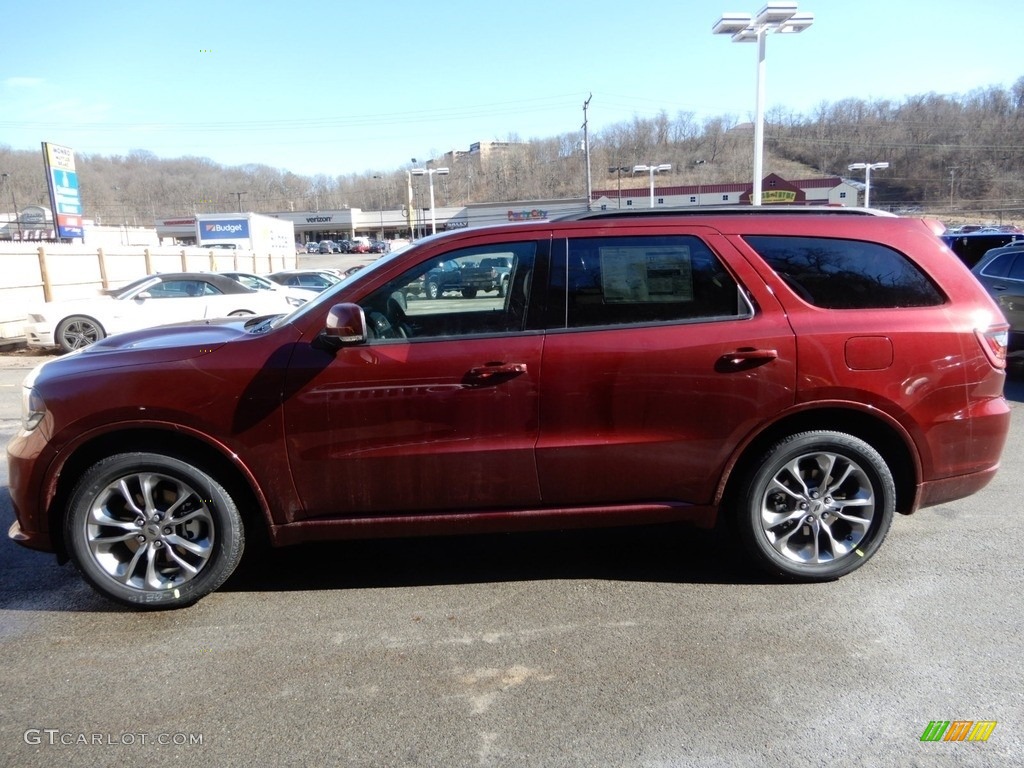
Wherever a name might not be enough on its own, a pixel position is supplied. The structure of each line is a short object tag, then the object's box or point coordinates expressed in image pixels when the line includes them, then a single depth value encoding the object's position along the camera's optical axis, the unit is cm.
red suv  338
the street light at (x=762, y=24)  1616
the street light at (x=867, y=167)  3566
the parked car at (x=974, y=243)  1375
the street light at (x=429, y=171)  3216
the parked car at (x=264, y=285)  1508
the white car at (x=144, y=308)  1284
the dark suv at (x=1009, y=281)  923
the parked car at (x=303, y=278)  2038
